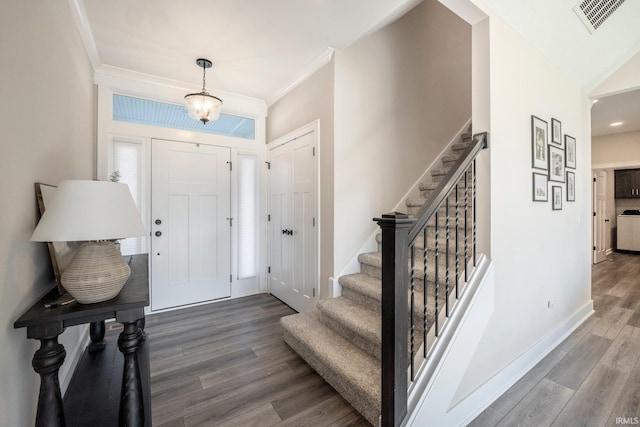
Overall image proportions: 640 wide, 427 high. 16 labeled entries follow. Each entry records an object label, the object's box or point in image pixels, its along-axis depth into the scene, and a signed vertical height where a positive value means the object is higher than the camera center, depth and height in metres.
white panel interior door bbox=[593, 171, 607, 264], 5.74 -0.02
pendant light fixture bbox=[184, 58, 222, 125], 2.67 +1.12
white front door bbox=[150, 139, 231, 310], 3.20 -0.12
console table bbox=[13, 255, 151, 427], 0.99 -0.52
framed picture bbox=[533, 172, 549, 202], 2.16 +0.23
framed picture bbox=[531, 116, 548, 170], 2.13 +0.60
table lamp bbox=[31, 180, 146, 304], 1.07 -0.06
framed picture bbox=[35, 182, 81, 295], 1.25 -0.18
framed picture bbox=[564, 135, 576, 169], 2.62 +0.65
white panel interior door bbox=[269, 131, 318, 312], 2.94 -0.11
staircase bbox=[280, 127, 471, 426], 1.70 -0.98
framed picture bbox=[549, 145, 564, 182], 2.36 +0.46
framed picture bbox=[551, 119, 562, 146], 2.40 +0.76
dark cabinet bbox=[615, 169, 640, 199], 6.69 +0.79
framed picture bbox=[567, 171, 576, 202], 2.66 +0.28
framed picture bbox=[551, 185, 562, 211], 2.40 +0.15
